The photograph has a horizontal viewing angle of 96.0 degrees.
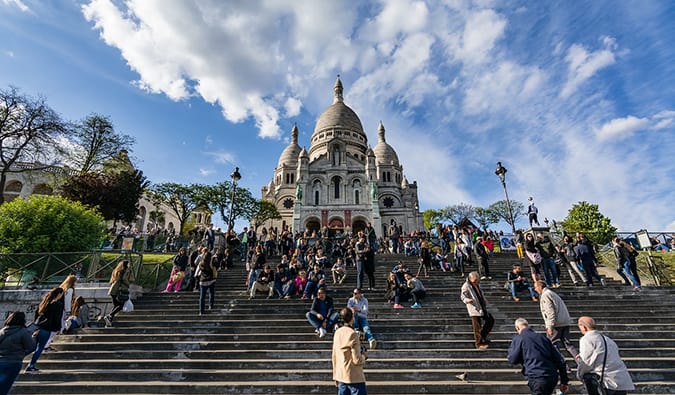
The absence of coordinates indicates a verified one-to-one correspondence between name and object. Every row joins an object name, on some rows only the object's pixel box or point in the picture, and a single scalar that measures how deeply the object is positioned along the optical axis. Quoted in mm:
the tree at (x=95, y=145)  22109
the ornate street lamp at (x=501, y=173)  14406
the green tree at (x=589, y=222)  24375
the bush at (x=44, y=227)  10484
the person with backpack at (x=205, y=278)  7406
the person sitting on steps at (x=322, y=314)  6203
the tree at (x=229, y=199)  29812
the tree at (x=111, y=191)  19094
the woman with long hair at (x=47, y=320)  5020
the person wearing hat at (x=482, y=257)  9711
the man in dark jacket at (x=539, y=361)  3113
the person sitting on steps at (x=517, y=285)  7947
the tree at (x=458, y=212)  53044
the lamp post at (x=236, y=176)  15641
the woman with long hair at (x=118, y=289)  6852
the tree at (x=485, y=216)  52188
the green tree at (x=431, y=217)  55906
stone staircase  4703
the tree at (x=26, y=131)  15883
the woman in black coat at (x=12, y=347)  3801
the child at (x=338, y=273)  10109
